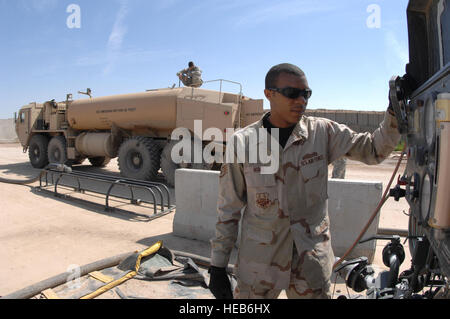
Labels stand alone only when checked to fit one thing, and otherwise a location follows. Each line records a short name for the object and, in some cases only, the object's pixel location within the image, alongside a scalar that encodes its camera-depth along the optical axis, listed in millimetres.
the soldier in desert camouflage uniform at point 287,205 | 1954
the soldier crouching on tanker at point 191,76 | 10328
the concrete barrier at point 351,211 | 4098
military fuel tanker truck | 9156
